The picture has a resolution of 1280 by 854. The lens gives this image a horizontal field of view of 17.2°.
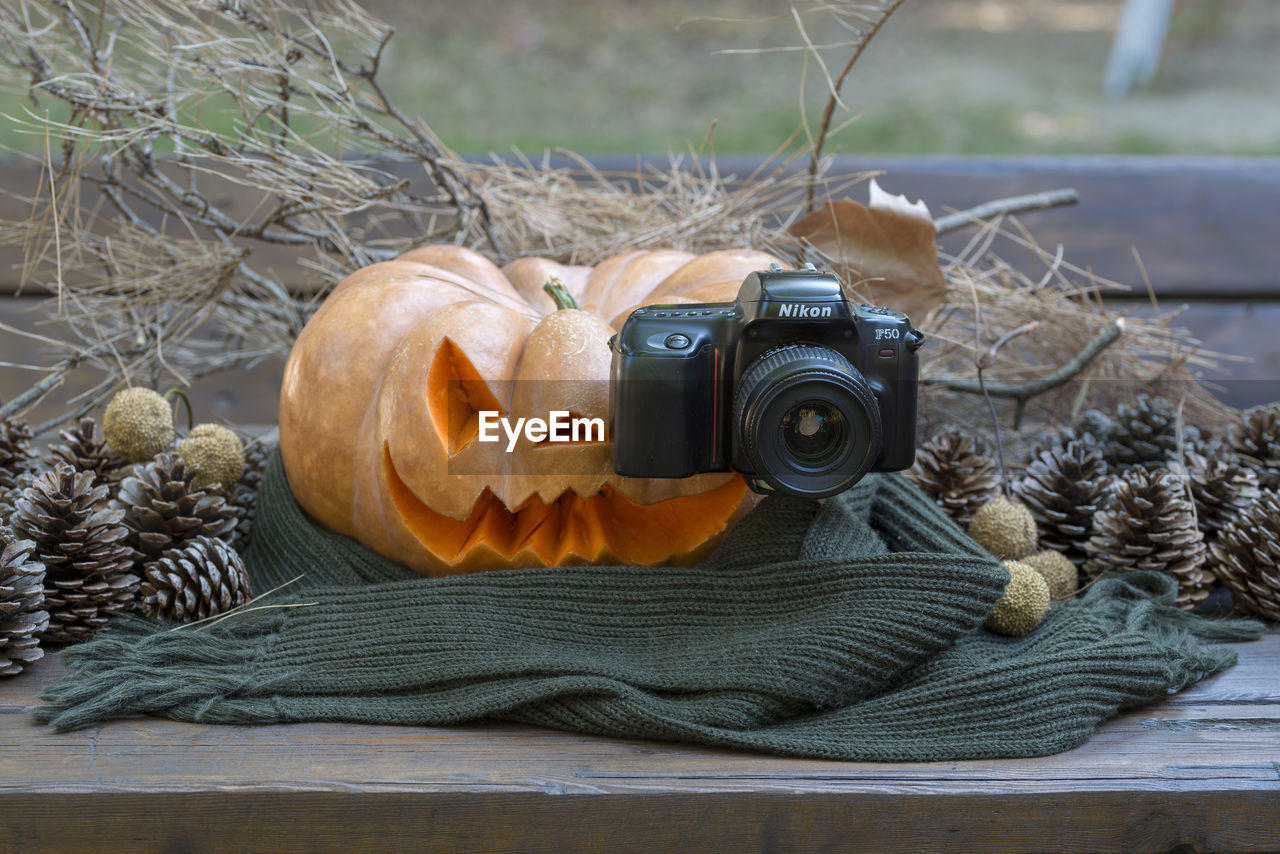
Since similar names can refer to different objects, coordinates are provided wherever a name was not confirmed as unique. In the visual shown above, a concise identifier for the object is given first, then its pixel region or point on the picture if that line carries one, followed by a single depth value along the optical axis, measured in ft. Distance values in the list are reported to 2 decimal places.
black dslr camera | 6.52
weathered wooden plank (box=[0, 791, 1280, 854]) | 6.35
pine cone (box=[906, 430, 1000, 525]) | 7.02
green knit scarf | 6.47
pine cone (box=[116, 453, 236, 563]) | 6.79
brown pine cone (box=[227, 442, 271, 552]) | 6.97
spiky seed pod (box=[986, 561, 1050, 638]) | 6.66
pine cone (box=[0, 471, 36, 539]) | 6.76
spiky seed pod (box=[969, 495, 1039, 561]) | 6.88
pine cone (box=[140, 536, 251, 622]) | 6.68
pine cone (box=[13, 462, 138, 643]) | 6.66
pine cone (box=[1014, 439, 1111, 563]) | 6.97
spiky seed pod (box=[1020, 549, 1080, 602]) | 6.84
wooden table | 6.35
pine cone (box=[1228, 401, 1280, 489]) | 7.06
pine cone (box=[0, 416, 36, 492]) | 7.00
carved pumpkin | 6.69
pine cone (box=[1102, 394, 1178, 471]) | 7.20
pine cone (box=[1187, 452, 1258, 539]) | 6.97
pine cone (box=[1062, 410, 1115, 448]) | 7.29
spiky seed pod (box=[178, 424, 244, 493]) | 6.92
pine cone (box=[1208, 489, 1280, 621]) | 6.80
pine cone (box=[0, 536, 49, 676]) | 6.56
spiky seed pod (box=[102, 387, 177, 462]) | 6.94
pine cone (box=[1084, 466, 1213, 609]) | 6.85
